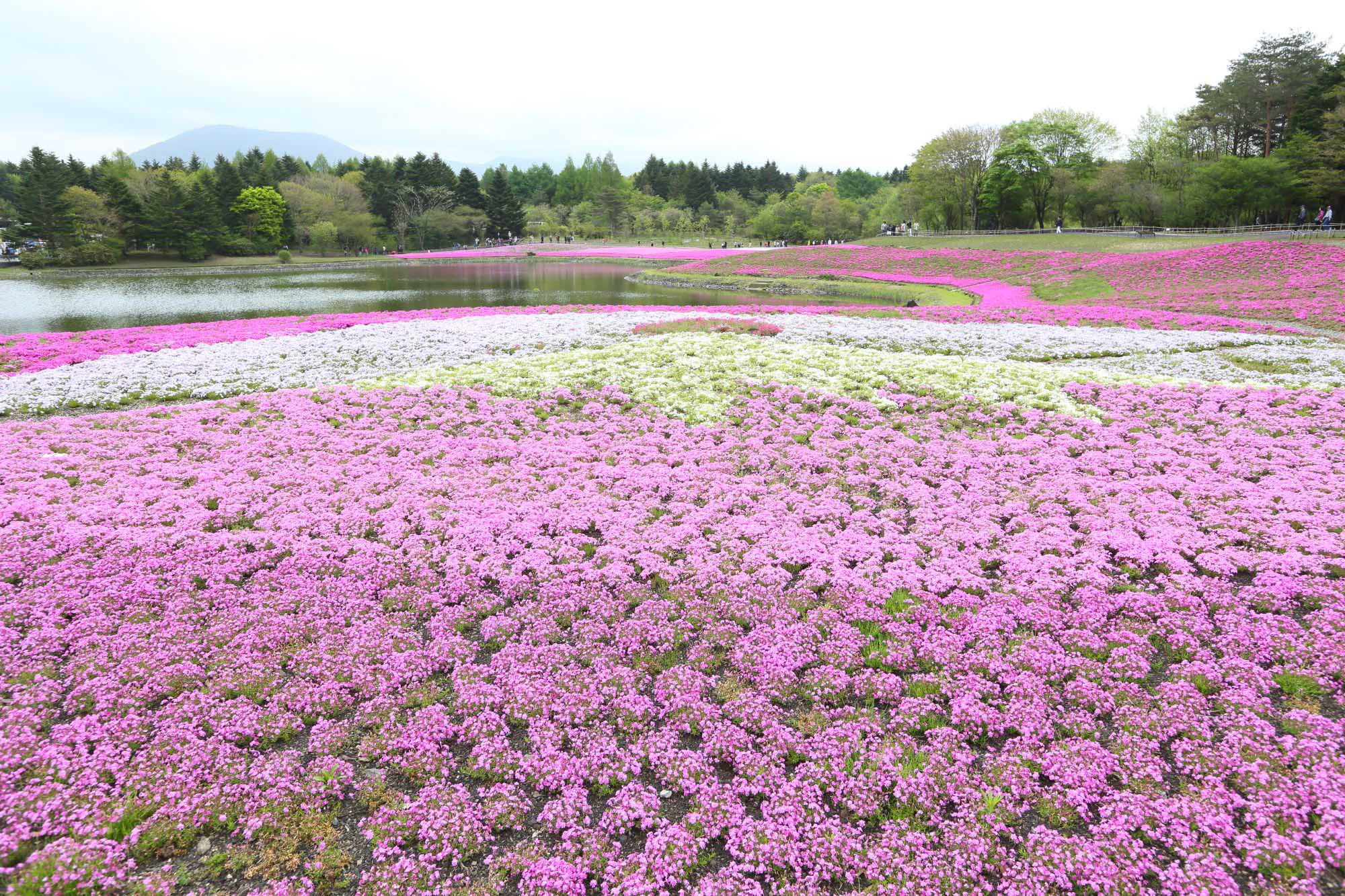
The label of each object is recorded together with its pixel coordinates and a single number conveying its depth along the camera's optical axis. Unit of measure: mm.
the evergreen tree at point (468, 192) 132750
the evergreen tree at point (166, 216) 92250
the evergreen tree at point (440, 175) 129125
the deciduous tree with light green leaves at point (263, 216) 103688
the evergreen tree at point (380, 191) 122875
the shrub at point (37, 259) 81000
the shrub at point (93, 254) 84062
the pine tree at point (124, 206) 92250
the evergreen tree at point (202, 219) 94312
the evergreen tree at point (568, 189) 181875
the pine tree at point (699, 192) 154375
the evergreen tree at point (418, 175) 126375
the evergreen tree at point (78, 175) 94625
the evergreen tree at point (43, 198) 86125
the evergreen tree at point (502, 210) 137250
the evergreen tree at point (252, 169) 110188
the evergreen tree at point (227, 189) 102562
